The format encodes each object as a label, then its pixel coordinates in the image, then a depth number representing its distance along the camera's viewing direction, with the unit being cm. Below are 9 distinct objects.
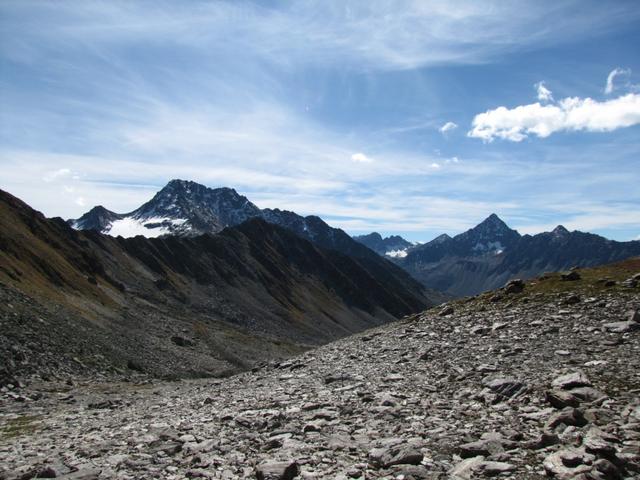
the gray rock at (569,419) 1306
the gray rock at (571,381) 1608
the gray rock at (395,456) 1222
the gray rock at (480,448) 1218
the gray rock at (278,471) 1198
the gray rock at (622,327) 2302
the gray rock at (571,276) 3691
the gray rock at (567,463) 1045
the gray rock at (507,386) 1692
